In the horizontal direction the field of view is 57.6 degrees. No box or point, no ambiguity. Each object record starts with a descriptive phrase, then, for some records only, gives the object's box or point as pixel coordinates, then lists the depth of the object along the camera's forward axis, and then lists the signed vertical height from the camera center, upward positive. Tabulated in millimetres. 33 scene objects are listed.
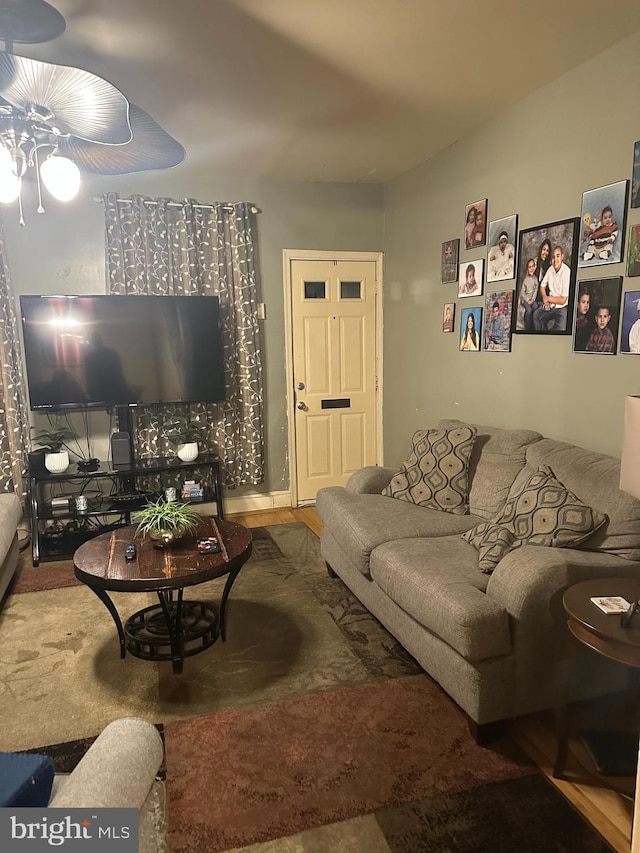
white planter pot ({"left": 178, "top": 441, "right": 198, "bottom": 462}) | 4465 -855
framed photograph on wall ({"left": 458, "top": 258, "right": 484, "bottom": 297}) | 3779 +376
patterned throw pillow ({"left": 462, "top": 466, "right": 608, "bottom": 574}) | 2383 -788
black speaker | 4312 -795
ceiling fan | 2084 +912
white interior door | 5016 -279
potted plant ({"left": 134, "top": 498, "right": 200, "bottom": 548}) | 2699 -859
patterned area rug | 1802 -1498
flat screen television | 4109 -73
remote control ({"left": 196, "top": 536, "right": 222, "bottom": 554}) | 2672 -954
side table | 1752 -908
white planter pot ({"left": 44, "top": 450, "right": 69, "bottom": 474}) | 4082 -841
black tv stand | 4070 -1171
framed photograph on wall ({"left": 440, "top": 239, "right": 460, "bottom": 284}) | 4043 +519
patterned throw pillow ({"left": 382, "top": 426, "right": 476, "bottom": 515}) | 3328 -800
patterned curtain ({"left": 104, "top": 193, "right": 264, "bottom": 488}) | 4363 +469
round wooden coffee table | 2426 -984
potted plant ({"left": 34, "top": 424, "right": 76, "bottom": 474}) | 4090 -755
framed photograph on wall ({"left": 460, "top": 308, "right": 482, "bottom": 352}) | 3816 +39
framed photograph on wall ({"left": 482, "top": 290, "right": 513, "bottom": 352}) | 3527 +85
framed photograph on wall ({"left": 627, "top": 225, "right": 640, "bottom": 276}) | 2607 +356
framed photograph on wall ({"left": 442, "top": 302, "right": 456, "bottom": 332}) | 4122 +137
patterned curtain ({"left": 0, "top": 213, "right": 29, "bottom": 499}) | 4127 -445
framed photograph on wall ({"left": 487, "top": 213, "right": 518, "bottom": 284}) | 3443 +515
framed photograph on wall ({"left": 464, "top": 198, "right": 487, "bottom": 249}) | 3707 +713
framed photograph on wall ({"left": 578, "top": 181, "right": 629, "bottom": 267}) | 2695 +513
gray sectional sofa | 2115 -1003
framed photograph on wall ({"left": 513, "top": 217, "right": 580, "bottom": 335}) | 3021 +301
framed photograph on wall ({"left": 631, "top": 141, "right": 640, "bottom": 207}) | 2594 +674
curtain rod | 4285 +1019
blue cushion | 1024 -792
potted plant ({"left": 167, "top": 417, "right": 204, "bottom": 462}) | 4469 -742
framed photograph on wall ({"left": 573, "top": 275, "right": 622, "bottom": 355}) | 2752 +84
